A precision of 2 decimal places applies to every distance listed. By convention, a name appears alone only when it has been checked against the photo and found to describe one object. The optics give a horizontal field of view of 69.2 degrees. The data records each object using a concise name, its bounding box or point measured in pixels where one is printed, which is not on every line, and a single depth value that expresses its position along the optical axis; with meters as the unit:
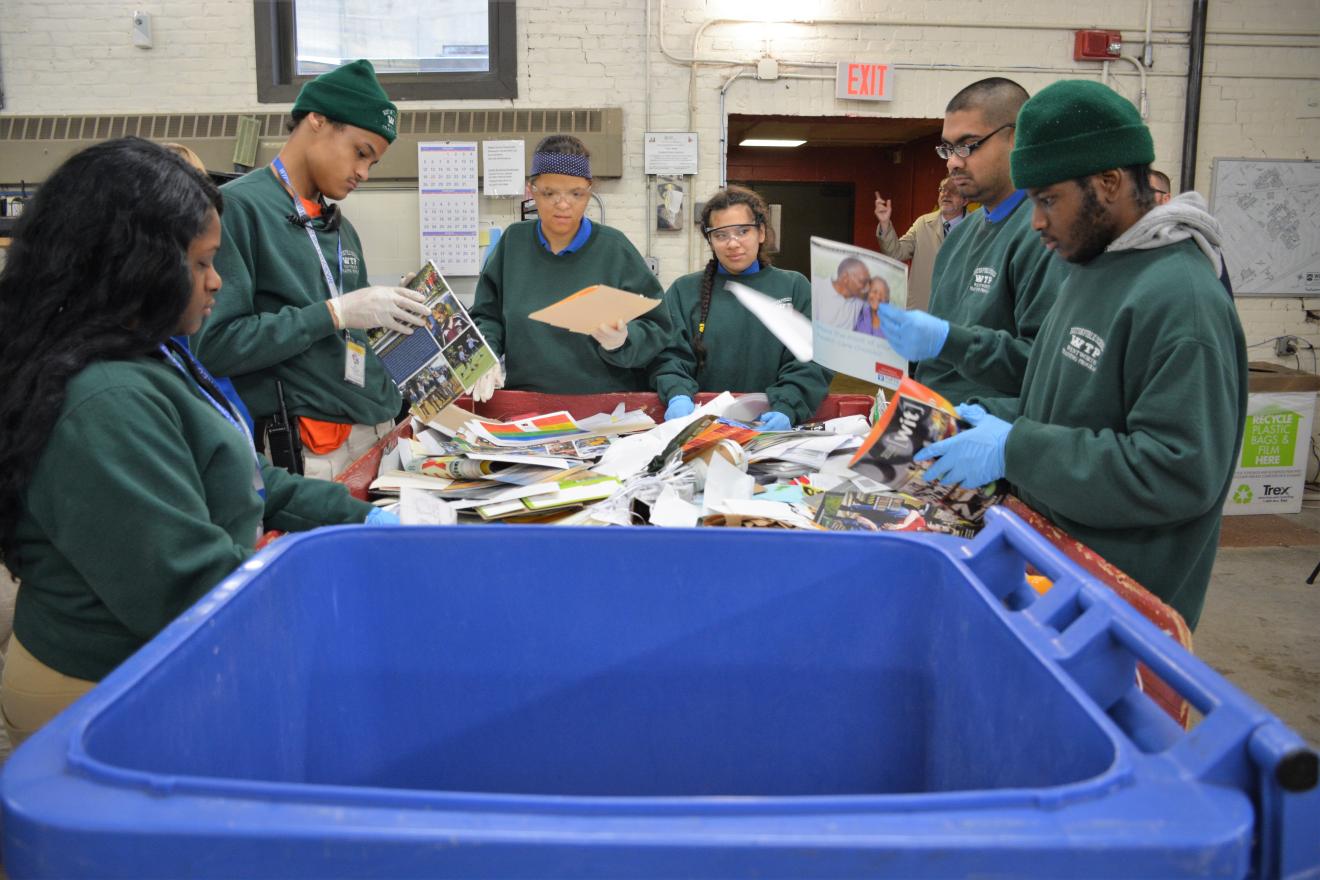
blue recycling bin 0.48
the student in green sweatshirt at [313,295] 2.13
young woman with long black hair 1.09
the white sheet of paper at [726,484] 1.93
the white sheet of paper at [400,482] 2.04
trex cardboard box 5.25
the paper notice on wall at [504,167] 5.17
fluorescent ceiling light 10.28
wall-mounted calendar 5.18
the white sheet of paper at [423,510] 1.80
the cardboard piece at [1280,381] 5.21
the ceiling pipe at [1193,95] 5.38
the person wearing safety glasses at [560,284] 3.03
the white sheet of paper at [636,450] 2.13
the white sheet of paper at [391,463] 2.19
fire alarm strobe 5.31
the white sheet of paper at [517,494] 1.92
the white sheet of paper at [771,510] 1.74
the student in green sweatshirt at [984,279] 2.03
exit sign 5.26
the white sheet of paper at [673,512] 1.80
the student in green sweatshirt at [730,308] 3.11
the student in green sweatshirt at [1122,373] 1.36
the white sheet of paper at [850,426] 2.48
